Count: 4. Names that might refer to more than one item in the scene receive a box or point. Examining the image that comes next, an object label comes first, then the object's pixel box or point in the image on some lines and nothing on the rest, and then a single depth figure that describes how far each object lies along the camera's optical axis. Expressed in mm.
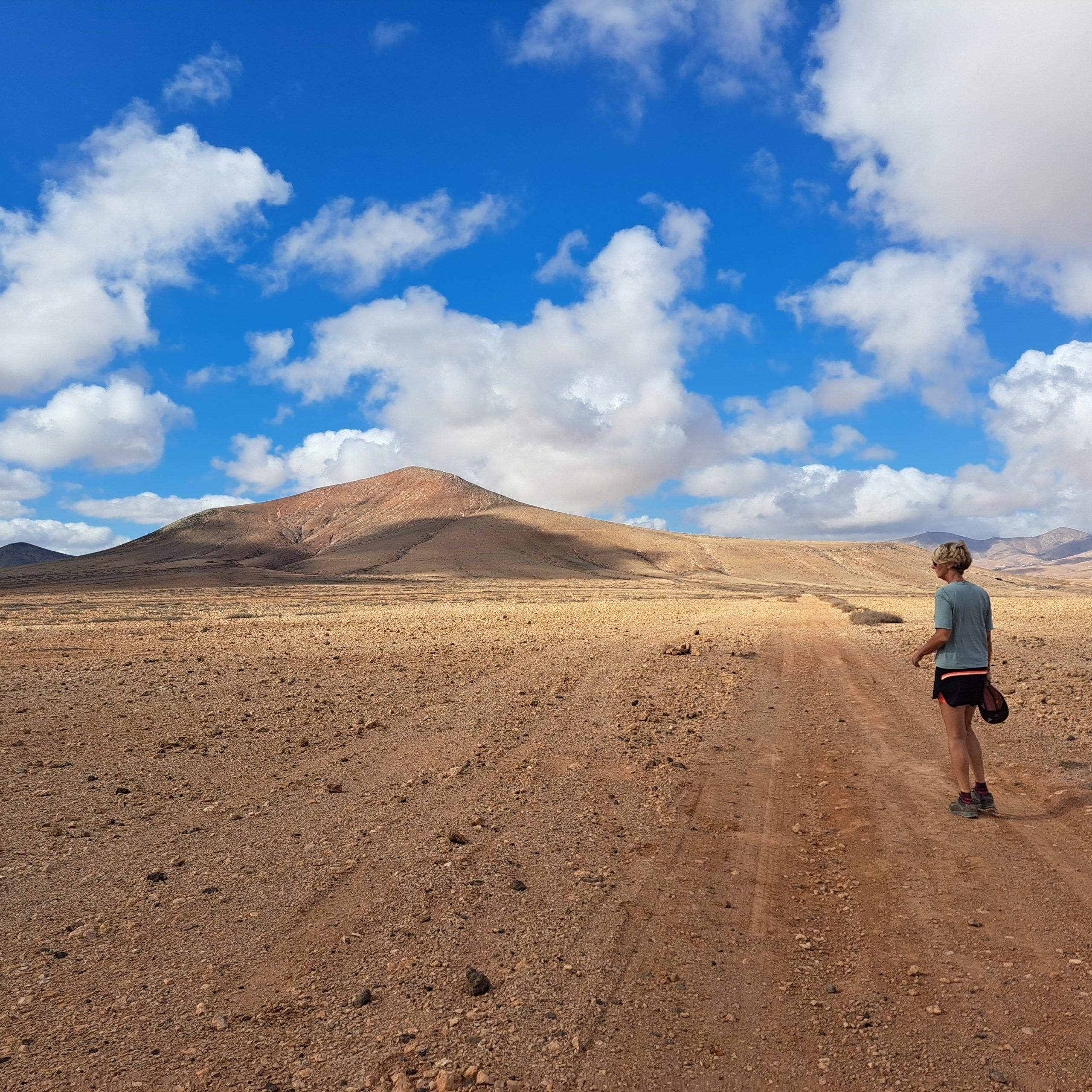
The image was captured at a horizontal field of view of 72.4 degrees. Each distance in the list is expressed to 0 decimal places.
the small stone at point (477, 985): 3697
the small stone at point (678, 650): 15797
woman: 6215
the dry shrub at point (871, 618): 23891
